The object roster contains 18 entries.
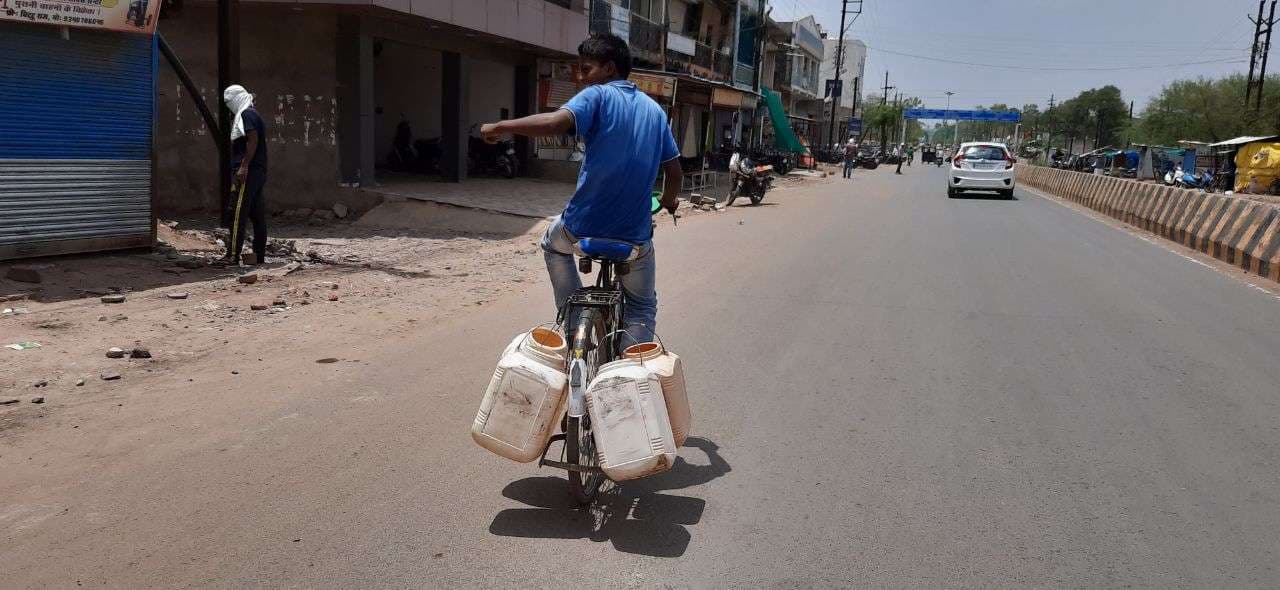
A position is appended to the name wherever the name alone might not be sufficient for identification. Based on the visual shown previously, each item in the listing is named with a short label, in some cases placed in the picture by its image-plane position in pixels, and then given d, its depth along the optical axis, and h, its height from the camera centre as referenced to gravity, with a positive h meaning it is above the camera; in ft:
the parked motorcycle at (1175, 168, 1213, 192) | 117.29 -0.05
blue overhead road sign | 266.36 +16.62
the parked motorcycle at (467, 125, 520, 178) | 68.49 -1.14
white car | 81.46 +0.10
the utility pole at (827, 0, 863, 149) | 176.35 +19.03
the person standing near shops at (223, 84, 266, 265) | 27.25 -1.08
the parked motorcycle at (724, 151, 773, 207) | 66.80 -1.59
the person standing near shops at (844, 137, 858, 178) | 133.49 +0.83
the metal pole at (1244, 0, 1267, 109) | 143.54 +22.97
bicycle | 11.17 -2.44
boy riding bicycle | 11.74 -0.10
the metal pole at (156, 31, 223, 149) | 29.07 +1.25
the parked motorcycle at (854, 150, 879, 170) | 182.36 +0.66
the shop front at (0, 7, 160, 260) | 24.56 -0.24
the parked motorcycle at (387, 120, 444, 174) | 68.80 -1.13
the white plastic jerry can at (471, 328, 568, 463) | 10.81 -3.01
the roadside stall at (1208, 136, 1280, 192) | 106.22 +2.63
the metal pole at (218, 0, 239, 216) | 33.40 +2.19
